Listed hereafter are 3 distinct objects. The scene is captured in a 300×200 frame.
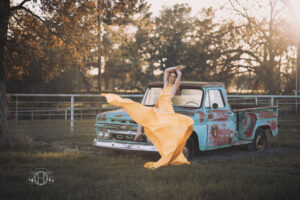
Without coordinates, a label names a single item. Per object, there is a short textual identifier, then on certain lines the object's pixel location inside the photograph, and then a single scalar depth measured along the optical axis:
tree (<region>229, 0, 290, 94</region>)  35.84
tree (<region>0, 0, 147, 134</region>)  11.87
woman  7.95
